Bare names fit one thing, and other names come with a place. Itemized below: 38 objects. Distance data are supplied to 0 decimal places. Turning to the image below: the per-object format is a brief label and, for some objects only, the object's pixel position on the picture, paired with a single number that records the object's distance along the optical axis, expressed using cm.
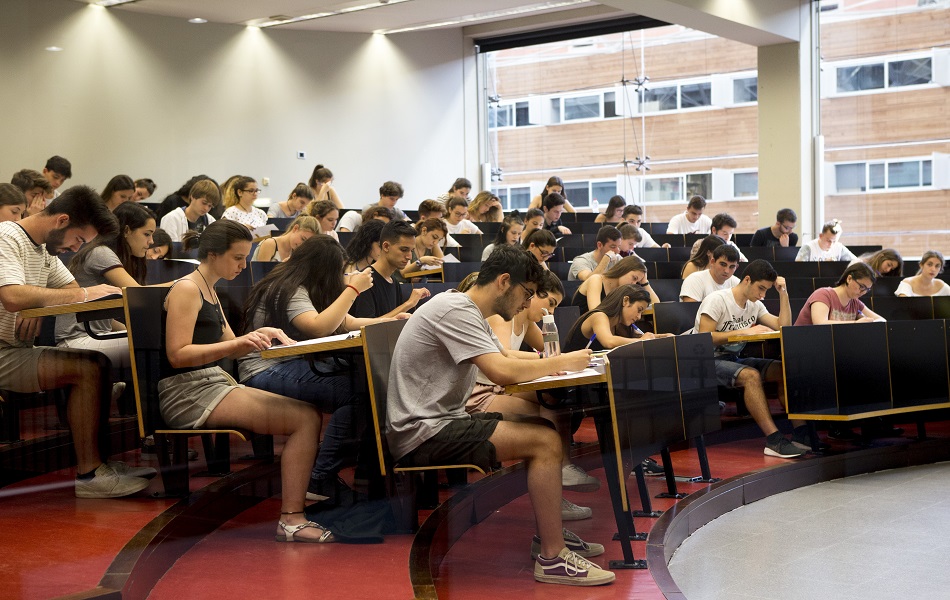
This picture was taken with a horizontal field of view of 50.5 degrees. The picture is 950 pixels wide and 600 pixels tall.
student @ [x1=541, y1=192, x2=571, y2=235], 912
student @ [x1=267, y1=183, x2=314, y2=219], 795
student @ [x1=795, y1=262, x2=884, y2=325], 544
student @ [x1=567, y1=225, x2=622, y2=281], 624
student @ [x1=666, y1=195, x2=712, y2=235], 1014
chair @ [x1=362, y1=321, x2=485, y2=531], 295
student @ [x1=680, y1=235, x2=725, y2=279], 601
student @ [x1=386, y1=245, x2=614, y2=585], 284
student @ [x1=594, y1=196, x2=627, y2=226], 962
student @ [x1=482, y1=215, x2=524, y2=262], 702
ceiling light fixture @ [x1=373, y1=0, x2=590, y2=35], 1138
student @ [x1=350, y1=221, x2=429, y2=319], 400
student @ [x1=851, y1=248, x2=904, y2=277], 731
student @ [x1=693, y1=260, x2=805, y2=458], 473
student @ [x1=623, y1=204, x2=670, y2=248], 905
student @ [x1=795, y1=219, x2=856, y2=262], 871
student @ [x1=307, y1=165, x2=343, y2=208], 925
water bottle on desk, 354
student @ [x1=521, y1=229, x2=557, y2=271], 570
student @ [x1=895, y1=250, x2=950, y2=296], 671
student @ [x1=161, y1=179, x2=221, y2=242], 428
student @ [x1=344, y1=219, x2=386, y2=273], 414
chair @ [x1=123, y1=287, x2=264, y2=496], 268
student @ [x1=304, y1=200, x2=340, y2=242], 599
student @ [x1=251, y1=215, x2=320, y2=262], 502
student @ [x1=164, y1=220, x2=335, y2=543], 287
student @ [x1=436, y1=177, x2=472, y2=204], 914
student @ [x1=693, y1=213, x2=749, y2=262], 838
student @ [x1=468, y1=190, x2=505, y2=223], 870
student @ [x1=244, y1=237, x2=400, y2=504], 300
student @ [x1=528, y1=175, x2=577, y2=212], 1037
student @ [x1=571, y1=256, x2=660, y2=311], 530
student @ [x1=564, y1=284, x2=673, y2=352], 438
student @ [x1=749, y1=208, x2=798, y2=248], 919
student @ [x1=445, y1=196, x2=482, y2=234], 826
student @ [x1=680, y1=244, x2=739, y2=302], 550
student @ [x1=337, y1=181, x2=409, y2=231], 782
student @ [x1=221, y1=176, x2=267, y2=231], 623
